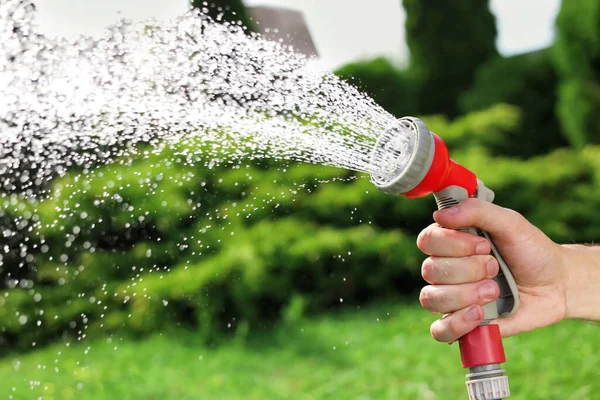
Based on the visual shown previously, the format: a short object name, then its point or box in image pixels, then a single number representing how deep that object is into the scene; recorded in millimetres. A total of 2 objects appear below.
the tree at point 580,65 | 6473
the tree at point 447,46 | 8906
